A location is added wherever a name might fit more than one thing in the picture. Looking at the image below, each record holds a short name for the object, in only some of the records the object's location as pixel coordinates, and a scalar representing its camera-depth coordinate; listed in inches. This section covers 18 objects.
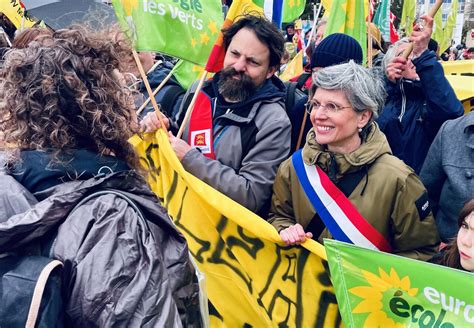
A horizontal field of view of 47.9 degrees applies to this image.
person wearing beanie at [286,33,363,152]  122.9
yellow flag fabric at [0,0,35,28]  227.1
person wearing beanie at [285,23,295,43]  540.9
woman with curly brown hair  52.1
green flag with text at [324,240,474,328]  60.7
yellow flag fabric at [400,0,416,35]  270.3
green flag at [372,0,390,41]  263.1
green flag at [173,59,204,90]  148.2
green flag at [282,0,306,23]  175.0
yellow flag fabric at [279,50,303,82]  247.1
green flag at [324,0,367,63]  148.5
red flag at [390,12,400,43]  284.7
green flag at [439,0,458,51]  304.5
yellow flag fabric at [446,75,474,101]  178.5
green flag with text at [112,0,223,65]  115.5
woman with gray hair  88.5
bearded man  104.7
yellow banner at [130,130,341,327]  85.8
